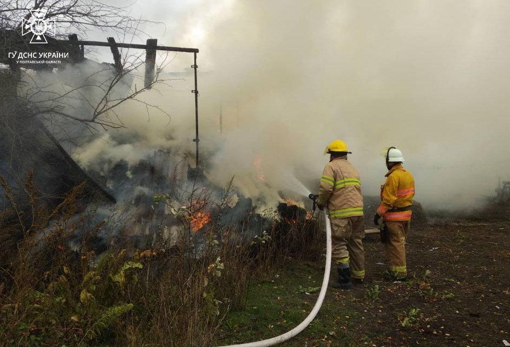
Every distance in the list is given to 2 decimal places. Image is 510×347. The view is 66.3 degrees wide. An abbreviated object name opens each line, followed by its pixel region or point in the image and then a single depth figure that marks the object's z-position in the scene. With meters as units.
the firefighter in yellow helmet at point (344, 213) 5.12
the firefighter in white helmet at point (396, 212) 5.26
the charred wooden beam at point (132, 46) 5.43
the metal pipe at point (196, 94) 7.06
